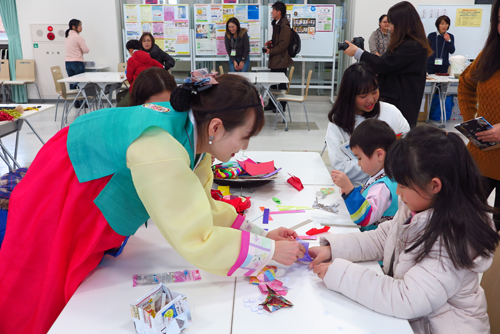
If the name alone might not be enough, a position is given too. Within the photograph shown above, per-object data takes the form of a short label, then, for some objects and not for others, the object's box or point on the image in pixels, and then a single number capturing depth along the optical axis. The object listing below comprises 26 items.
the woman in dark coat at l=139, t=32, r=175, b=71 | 6.63
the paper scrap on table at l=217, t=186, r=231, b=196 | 1.83
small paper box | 0.92
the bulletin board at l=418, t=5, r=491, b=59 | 7.45
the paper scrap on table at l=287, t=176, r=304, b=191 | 1.91
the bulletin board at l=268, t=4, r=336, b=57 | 7.80
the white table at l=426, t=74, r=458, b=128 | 5.99
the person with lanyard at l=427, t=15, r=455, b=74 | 6.70
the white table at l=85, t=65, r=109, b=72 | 7.71
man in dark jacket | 6.68
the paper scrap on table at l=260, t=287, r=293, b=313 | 1.03
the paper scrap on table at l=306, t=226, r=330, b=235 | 1.46
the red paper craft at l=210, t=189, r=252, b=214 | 1.65
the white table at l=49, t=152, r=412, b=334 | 0.97
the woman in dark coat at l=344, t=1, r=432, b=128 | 2.78
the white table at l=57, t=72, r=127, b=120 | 5.91
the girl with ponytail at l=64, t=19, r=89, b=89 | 7.14
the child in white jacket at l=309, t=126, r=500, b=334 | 1.03
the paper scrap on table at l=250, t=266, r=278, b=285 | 1.15
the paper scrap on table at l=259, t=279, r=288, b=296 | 1.10
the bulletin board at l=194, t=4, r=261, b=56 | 7.84
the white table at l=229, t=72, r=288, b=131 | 5.69
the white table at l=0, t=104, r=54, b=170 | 3.65
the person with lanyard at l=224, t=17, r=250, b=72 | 7.19
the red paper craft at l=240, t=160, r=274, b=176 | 1.96
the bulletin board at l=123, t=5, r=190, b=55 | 7.81
